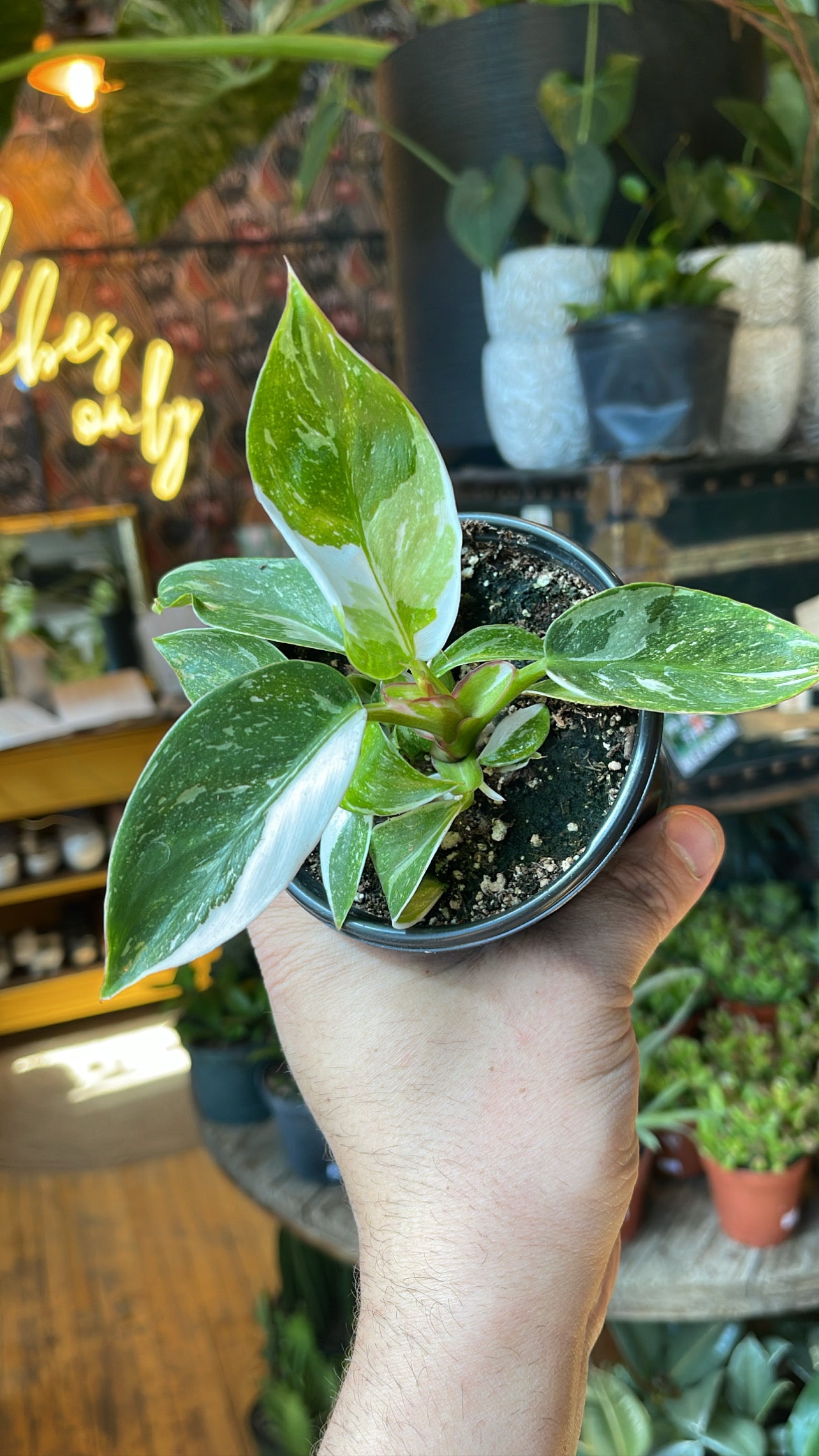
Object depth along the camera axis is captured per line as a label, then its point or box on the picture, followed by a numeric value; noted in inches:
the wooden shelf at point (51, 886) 106.3
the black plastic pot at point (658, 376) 25.6
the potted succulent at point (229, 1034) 46.1
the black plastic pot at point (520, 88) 26.8
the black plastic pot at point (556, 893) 14.6
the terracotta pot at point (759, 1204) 33.5
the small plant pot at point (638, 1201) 34.9
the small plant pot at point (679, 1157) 38.2
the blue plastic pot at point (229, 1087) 46.0
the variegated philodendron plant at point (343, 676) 10.2
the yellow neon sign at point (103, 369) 108.9
